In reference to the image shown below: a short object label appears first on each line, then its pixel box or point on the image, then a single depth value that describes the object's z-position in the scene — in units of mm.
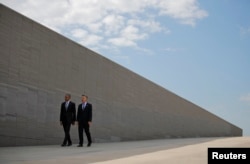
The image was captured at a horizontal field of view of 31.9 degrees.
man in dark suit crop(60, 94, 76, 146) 13641
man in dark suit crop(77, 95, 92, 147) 13617
